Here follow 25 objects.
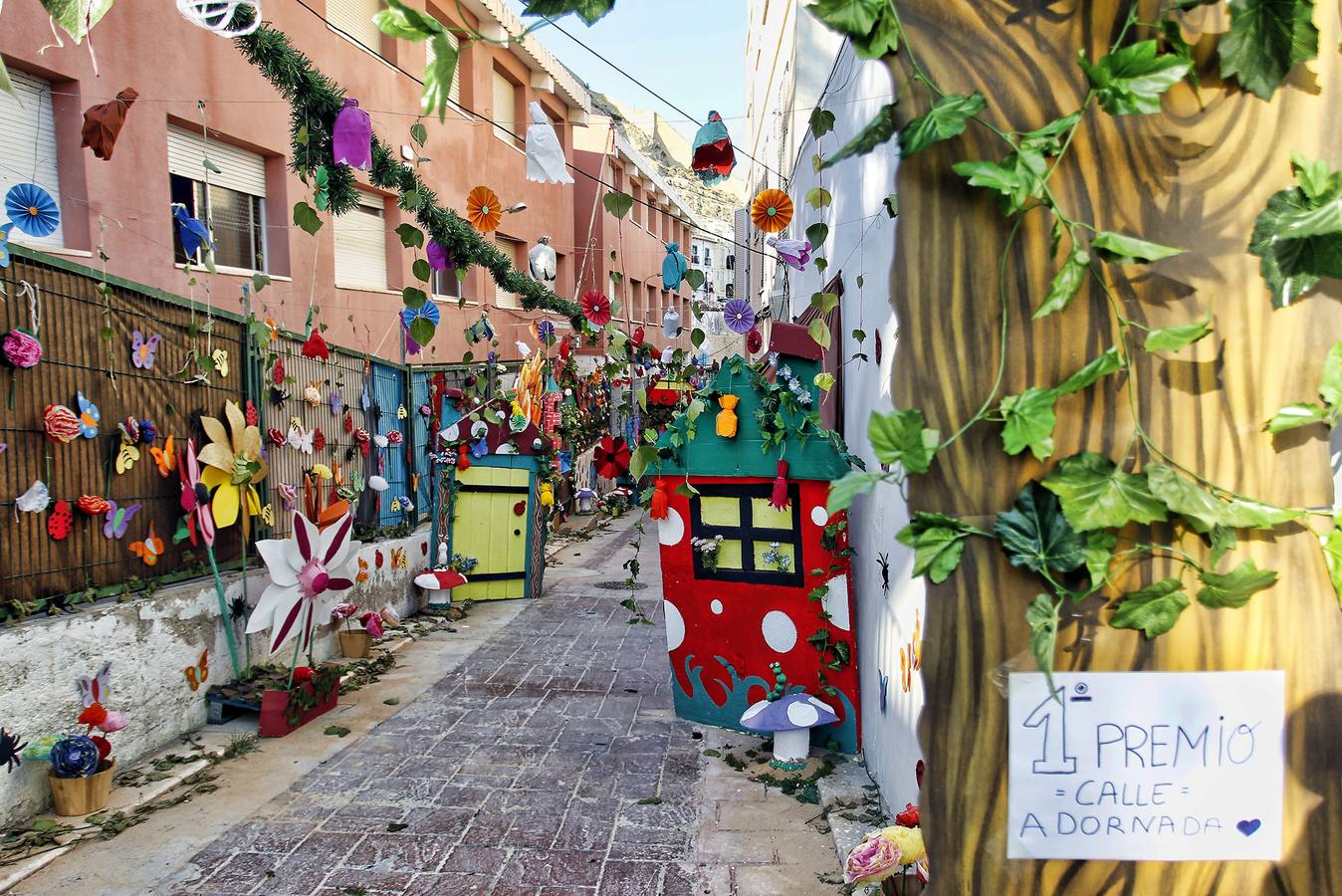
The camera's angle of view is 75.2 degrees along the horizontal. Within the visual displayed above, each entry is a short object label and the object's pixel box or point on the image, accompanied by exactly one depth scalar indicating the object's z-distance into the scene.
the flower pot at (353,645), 7.85
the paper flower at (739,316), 6.67
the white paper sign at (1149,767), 1.37
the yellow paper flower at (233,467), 6.20
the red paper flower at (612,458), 7.91
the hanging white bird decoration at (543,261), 9.02
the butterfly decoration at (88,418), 5.06
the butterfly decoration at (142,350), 5.56
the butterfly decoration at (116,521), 5.28
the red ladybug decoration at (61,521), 4.86
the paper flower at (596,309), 7.68
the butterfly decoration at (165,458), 5.67
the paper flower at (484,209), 6.46
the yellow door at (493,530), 10.34
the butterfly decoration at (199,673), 5.86
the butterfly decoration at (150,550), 5.52
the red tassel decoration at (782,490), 5.32
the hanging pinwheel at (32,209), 5.36
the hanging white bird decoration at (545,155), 5.73
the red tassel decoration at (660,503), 5.86
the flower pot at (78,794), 4.51
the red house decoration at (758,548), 5.27
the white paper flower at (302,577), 5.93
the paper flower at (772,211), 5.43
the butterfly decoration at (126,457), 5.35
